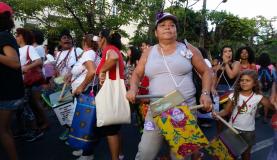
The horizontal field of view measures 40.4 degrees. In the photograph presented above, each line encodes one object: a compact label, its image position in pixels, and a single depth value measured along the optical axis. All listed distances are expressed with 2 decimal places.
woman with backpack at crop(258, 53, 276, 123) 7.68
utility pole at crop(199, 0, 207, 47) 16.90
